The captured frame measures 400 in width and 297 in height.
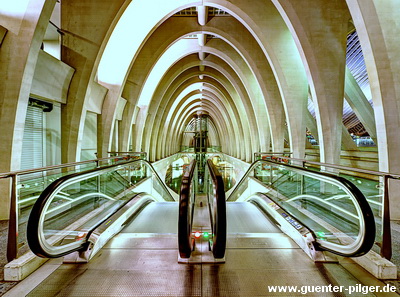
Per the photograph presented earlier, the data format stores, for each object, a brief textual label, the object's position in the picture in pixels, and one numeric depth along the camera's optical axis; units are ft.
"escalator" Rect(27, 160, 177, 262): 8.00
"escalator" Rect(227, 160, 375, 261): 7.99
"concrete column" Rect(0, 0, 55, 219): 18.25
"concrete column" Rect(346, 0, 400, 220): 17.54
